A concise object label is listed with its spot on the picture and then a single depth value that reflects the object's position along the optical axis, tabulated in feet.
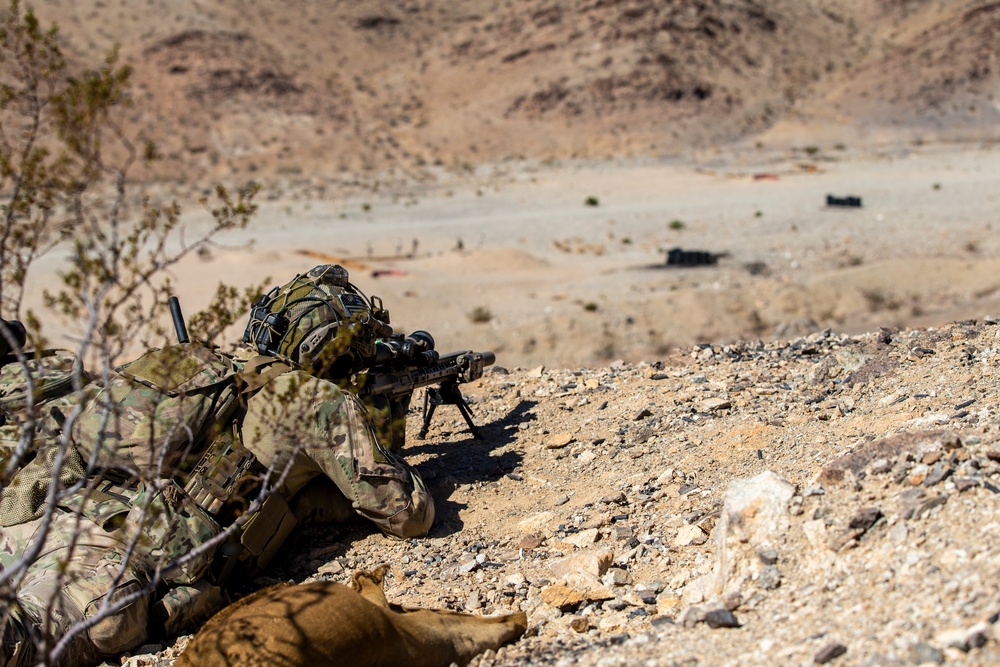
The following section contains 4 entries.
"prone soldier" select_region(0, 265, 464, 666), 15.46
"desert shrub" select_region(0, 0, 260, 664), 10.67
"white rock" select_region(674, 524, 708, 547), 15.83
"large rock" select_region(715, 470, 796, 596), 13.70
